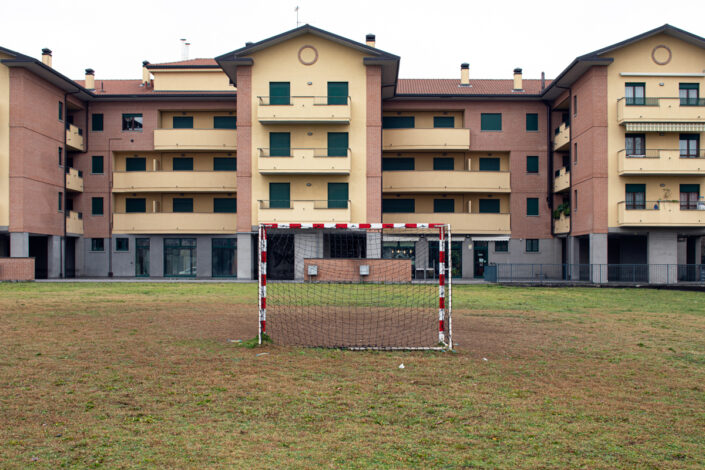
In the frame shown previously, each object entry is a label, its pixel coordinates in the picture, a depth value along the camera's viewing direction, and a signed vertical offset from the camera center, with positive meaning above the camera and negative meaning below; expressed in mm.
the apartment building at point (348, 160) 36656 +5397
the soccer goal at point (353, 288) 12648 -2023
